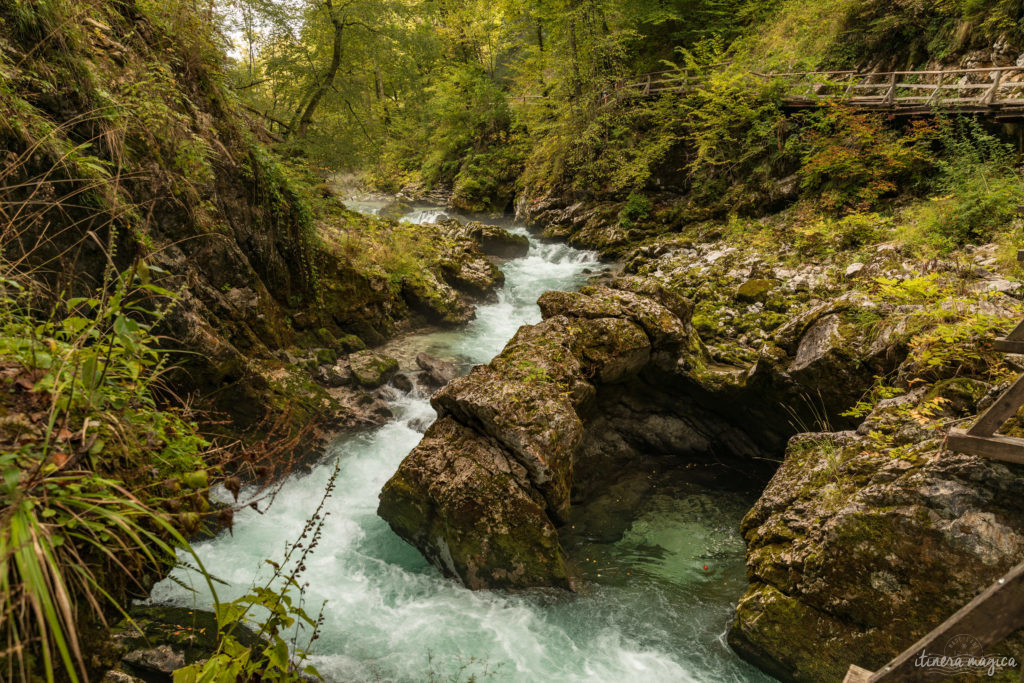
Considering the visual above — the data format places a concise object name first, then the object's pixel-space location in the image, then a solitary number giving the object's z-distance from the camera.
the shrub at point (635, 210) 16.02
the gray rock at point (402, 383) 9.10
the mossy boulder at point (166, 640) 3.18
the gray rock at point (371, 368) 8.91
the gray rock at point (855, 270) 9.12
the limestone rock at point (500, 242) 16.23
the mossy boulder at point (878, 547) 3.78
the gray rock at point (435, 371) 9.30
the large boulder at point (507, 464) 5.47
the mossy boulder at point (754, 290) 9.85
